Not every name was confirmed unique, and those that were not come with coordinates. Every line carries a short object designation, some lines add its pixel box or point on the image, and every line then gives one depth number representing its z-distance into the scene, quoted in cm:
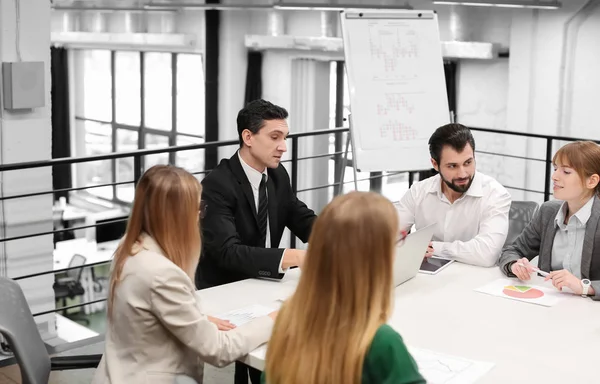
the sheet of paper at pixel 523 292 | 251
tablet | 280
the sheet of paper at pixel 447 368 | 188
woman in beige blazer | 190
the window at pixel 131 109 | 940
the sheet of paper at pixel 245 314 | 225
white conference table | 199
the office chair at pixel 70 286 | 951
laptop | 248
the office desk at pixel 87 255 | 999
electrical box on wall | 480
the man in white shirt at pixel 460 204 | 291
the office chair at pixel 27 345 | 199
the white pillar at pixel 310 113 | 834
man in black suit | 265
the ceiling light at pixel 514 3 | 597
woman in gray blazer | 260
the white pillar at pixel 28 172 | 488
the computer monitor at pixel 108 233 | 1060
